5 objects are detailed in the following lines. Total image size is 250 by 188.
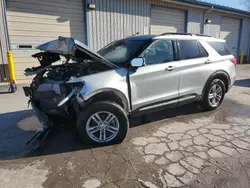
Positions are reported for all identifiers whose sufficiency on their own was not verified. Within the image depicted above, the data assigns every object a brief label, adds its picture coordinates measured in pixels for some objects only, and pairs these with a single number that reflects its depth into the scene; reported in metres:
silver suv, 3.09
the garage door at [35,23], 7.56
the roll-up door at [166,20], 11.51
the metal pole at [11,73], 6.61
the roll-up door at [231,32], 15.81
